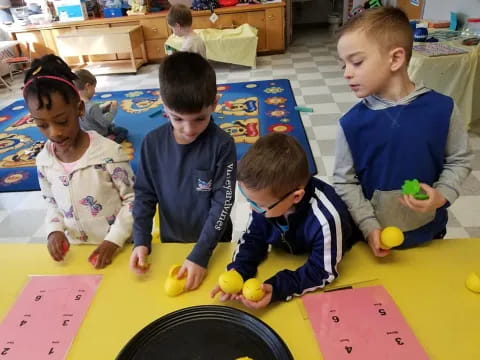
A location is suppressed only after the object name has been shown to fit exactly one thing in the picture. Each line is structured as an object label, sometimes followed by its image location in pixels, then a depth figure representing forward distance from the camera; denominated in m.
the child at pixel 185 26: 3.30
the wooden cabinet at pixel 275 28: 5.20
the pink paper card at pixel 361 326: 0.64
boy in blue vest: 0.88
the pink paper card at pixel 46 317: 0.71
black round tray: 0.65
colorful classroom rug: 2.89
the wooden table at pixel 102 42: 4.98
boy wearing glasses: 0.75
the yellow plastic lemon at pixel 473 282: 0.73
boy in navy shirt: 0.92
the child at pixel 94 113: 2.64
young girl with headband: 0.99
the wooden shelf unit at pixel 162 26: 5.21
